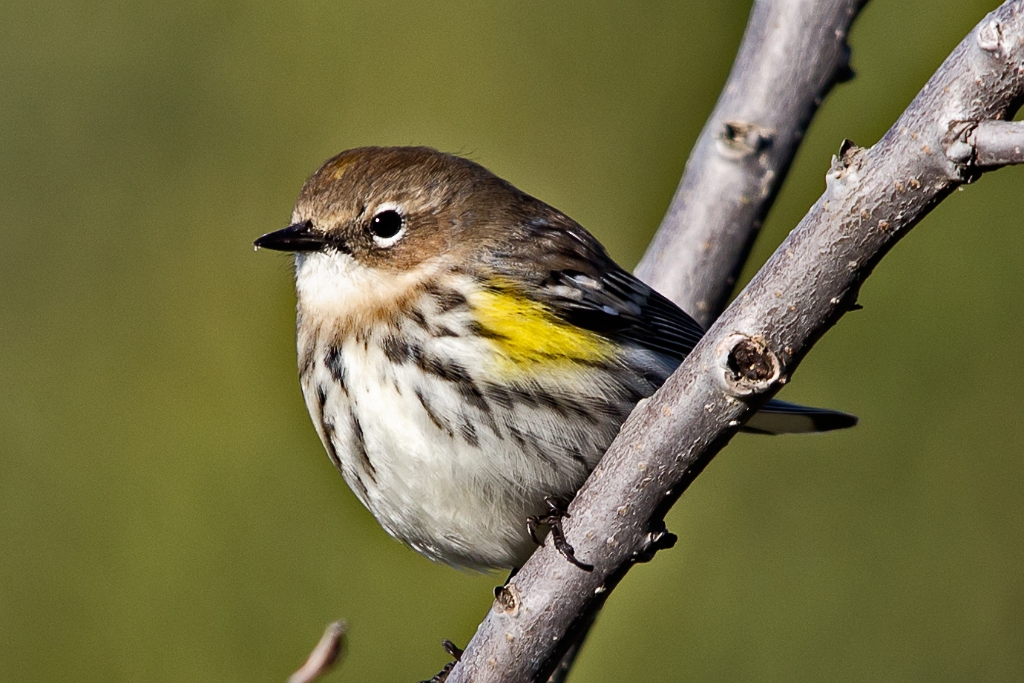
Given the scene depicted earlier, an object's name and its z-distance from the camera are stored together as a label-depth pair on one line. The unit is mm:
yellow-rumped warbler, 6680
